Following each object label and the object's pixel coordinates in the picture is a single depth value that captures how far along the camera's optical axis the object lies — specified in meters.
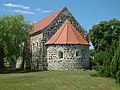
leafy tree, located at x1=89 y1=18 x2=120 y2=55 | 28.10
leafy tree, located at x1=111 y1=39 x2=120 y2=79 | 12.06
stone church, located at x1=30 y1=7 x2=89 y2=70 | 20.37
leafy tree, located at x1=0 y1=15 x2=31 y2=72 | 19.17
